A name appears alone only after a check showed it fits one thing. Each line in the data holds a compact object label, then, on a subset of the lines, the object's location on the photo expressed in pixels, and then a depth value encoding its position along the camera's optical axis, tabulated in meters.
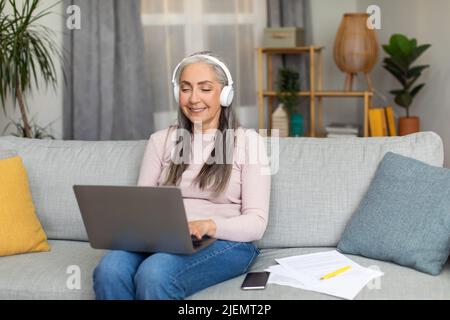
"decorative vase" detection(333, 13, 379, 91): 4.25
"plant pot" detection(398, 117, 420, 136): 4.08
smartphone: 1.99
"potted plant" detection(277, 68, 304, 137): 4.50
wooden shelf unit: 4.27
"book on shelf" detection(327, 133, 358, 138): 4.43
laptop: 1.81
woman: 1.93
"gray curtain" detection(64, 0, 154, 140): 4.51
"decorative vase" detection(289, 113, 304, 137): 4.56
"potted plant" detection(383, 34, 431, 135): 3.99
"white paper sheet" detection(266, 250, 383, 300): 1.95
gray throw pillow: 2.05
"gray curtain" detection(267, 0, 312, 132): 4.73
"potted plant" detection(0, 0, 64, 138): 3.58
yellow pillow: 2.33
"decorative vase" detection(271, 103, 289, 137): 4.52
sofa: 2.02
